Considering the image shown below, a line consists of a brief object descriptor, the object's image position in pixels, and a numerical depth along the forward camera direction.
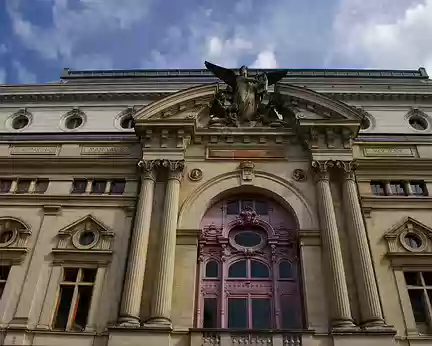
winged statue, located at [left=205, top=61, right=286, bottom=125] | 26.89
